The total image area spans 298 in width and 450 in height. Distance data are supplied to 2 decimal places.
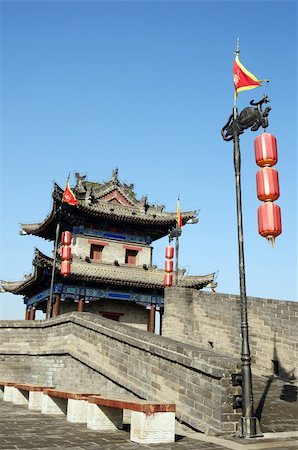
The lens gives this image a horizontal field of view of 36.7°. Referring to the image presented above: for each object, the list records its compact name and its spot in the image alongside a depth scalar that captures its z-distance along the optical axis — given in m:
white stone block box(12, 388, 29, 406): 10.82
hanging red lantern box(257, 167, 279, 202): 7.66
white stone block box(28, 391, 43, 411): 9.76
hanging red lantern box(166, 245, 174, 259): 21.23
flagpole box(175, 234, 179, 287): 19.30
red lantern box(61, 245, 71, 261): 21.33
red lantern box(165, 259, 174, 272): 21.17
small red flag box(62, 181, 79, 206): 22.16
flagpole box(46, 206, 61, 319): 19.45
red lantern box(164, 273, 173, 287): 21.00
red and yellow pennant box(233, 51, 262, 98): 8.92
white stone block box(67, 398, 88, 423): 7.73
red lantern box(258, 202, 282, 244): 7.63
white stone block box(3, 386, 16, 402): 11.46
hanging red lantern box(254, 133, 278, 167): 7.82
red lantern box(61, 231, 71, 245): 20.98
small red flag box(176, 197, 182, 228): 21.60
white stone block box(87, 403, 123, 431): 6.95
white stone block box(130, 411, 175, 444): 5.94
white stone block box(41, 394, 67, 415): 8.88
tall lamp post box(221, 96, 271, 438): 6.49
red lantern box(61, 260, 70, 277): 21.36
